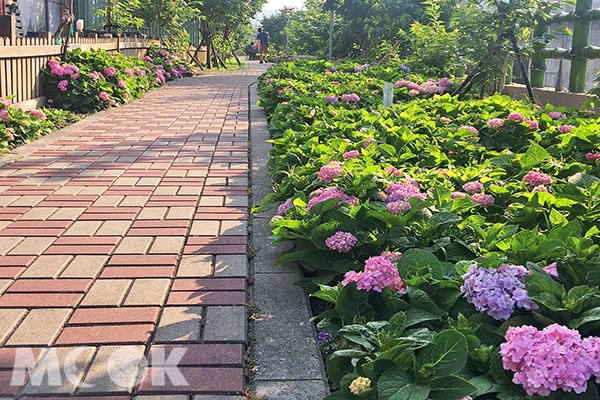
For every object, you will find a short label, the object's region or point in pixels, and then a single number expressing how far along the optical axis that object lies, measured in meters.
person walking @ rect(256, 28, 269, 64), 32.99
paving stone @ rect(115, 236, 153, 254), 3.34
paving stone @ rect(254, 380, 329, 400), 2.03
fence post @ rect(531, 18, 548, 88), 7.34
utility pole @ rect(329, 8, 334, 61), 16.47
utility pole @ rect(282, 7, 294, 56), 39.72
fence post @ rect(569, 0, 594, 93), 6.50
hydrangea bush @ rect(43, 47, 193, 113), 8.40
